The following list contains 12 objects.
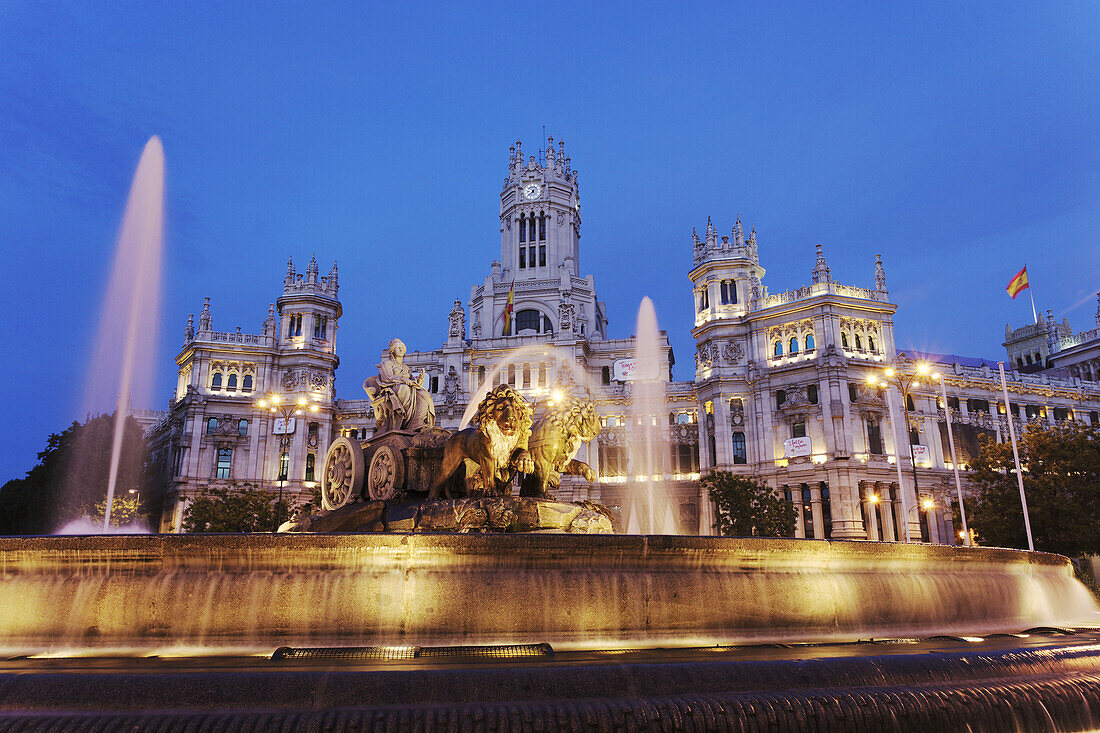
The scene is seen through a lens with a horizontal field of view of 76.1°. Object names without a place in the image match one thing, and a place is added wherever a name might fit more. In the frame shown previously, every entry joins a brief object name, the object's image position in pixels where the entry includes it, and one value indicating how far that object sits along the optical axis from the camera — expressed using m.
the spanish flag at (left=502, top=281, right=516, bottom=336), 72.88
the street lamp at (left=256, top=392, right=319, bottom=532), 66.61
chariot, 13.16
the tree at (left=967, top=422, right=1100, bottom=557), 36.28
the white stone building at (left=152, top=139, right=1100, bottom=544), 58.03
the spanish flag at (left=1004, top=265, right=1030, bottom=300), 49.69
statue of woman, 14.06
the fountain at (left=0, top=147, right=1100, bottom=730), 5.18
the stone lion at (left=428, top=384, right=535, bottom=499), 11.59
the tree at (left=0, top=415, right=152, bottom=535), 50.34
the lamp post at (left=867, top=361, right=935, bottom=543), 30.00
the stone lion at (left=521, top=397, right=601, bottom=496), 12.48
